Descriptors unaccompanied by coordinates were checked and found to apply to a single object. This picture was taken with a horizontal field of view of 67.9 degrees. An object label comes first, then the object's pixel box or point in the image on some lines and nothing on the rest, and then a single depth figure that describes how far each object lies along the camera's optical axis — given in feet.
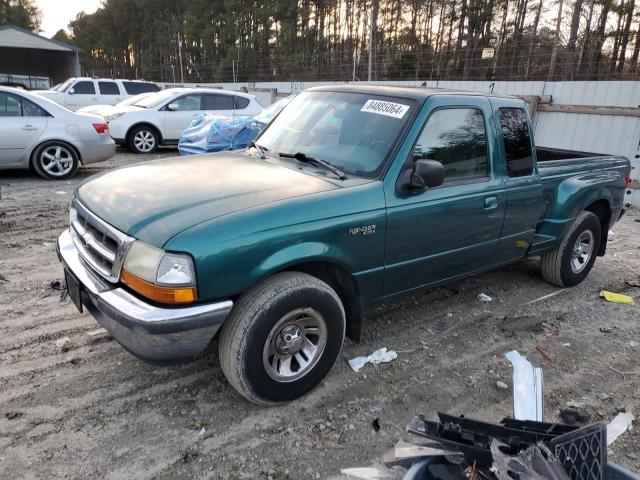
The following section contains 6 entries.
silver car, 26.05
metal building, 104.68
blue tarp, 29.37
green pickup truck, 8.15
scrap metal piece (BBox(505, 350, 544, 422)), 8.02
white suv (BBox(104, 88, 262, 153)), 37.86
